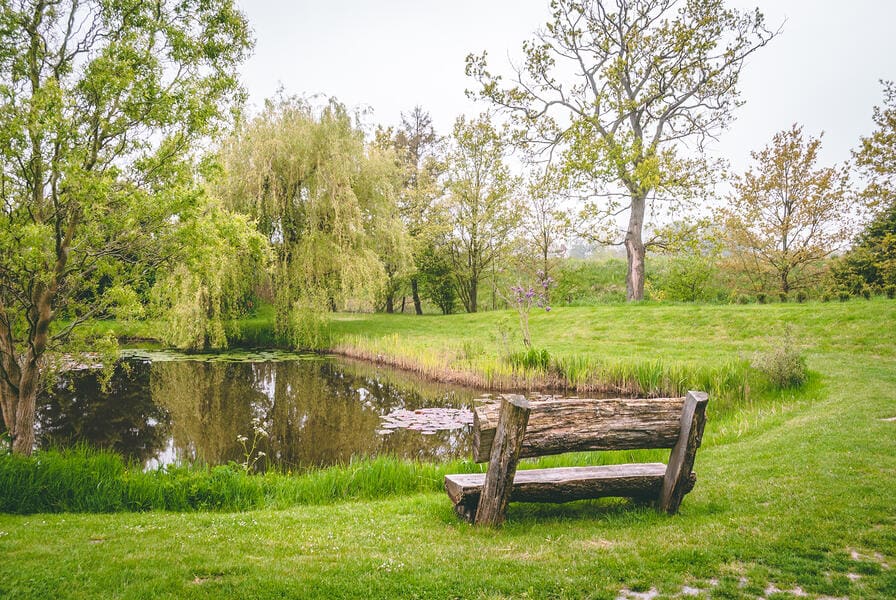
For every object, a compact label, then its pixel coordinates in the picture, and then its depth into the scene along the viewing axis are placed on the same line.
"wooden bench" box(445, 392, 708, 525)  4.55
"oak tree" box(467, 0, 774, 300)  21.09
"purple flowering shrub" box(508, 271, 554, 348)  14.92
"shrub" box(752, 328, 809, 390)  10.85
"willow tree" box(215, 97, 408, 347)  19.94
